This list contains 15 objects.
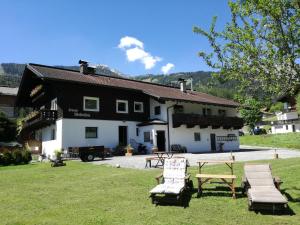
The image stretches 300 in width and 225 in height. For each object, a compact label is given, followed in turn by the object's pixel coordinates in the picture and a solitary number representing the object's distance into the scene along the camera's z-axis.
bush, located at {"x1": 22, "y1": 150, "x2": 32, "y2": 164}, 21.78
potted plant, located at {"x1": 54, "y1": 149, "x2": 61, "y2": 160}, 19.16
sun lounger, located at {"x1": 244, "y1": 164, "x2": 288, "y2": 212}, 7.12
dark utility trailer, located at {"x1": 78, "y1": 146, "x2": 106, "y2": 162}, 21.07
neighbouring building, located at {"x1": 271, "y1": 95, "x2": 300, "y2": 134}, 56.83
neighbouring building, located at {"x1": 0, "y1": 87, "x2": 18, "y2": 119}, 55.12
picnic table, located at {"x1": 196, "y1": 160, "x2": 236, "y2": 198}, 8.67
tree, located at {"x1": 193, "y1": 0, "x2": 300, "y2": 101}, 7.79
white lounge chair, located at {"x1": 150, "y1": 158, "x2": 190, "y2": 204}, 8.21
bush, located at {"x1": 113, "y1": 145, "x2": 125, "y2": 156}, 27.72
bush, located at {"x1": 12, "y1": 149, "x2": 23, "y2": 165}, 21.40
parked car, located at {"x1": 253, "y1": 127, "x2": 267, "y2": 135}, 65.82
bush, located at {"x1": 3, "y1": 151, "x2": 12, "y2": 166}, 21.14
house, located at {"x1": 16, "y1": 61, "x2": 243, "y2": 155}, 26.56
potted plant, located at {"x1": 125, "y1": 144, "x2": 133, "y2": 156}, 26.68
